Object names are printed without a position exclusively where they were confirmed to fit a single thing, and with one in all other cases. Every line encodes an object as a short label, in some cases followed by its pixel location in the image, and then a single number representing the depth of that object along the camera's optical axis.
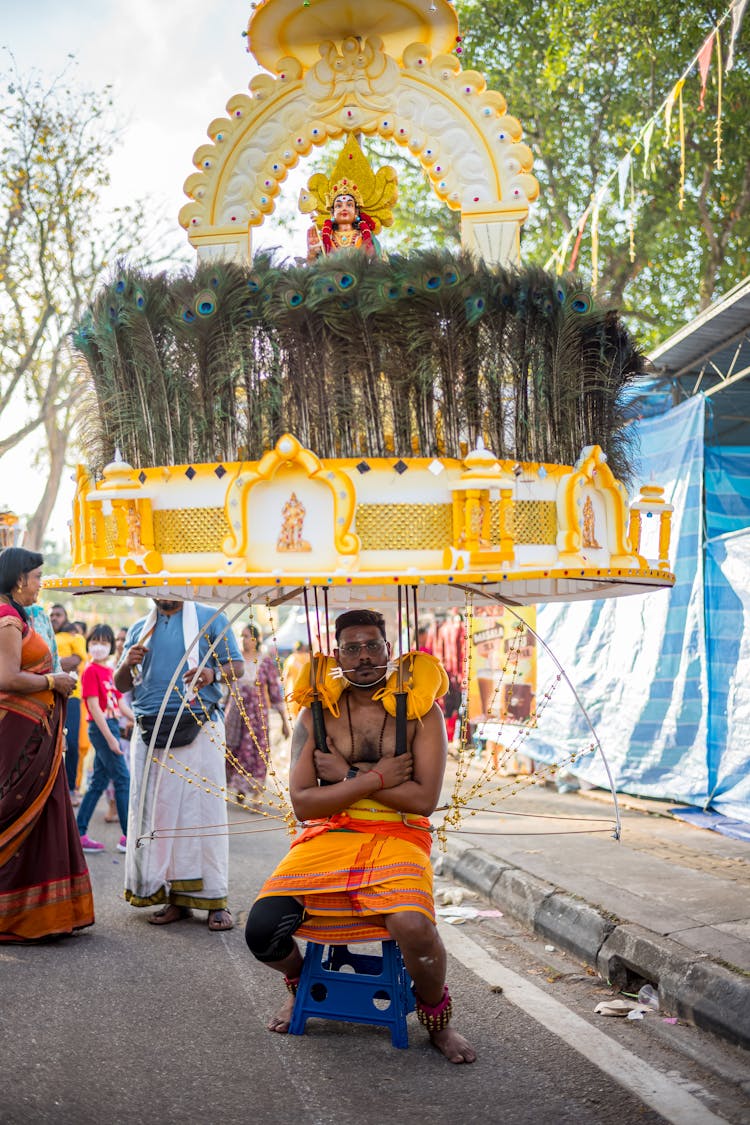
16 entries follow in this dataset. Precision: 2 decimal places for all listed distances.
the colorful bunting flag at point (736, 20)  6.95
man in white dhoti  5.79
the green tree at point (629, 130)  15.09
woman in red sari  5.39
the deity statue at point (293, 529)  3.41
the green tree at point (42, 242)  15.30
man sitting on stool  3.88
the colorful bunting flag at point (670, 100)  8.46
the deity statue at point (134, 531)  3.61
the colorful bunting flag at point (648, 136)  9.09
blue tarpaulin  7.92
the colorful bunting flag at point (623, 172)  9.30
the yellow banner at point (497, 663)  12.66
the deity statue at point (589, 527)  3.76
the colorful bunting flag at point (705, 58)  8.21
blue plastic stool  3.96
